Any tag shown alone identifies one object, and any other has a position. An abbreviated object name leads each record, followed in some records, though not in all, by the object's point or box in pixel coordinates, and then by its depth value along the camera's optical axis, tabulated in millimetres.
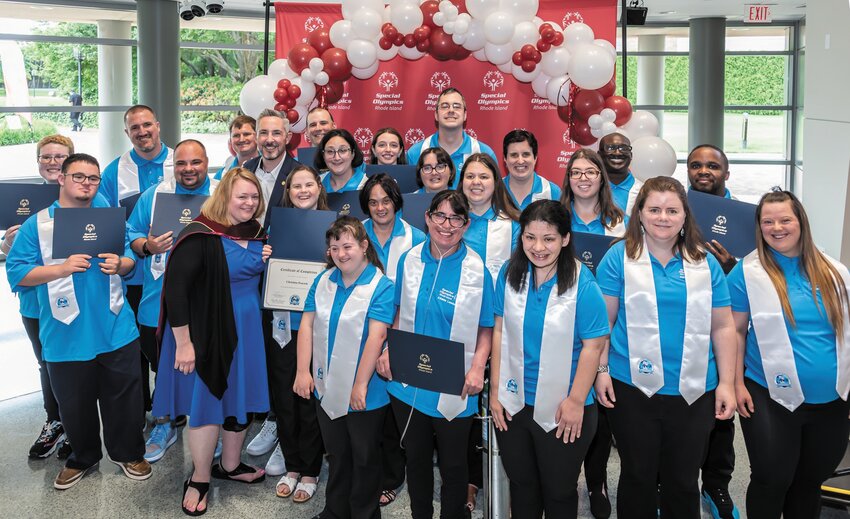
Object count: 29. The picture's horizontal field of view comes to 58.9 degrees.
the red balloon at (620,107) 5371
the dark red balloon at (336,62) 5723
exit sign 10766
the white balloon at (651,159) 5121
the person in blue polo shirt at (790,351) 2781
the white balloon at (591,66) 5168
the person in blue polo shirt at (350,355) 3043
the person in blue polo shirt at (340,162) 4094
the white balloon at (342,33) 5676
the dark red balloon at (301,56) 5750
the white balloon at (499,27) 5250
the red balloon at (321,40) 5824
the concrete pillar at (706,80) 12039
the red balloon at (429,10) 5513
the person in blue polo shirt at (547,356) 2689
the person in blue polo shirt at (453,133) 4621
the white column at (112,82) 10867
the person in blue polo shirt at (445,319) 2926
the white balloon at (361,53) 5594
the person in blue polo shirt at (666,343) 2783
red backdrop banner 6488
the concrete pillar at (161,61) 10242
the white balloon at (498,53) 5465
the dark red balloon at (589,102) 5359
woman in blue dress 3381
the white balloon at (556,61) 5371
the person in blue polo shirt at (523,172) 3898
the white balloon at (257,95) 5750
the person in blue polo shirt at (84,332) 3684
